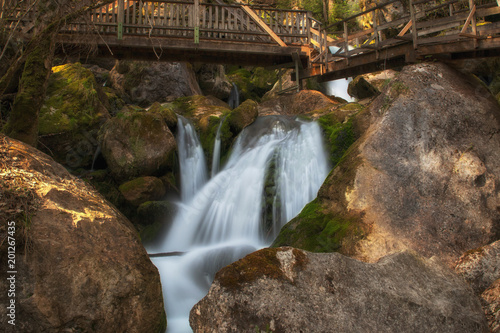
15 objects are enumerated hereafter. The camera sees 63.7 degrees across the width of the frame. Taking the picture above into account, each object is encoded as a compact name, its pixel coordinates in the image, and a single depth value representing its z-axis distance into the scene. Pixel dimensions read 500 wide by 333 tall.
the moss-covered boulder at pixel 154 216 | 8.77
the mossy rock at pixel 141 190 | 9.22
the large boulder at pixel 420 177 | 5.32
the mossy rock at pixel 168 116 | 11.38
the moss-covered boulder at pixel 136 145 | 9.86
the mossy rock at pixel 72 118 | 10.14
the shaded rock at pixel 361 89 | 15.87
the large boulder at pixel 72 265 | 3.80
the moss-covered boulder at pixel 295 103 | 14.62
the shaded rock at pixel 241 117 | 11.45
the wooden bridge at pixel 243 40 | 9.89
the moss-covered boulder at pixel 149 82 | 16.08
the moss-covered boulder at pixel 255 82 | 19.98
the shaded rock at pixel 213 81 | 18.28
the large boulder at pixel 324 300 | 3.06
